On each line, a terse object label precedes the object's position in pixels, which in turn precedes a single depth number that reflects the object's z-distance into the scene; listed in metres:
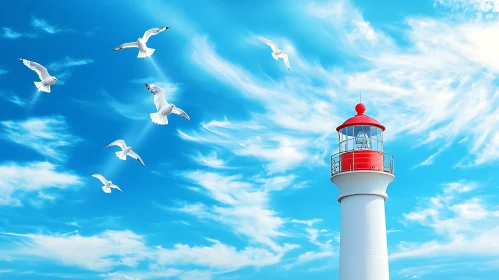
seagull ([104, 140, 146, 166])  30.70
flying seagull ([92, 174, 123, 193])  33.09
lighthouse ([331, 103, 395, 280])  26.61
